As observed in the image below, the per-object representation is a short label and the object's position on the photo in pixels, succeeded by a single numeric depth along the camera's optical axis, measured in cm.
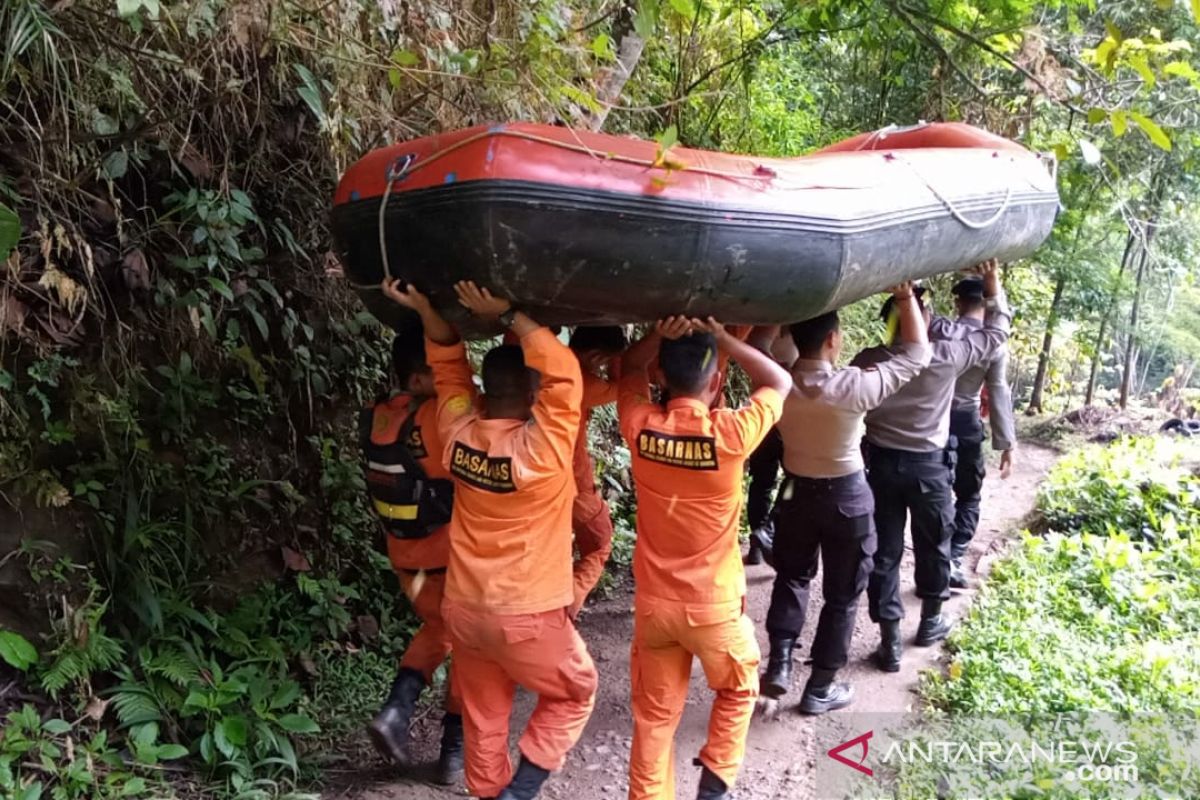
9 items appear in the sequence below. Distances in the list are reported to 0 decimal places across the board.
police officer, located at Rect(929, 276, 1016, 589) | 453
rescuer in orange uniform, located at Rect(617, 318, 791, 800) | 254
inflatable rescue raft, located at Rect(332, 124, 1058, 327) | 213
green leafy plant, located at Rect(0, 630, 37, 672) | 260
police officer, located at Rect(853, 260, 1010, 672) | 371
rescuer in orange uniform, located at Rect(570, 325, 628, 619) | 296
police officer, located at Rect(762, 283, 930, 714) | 313
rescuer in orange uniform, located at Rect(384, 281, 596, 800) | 243
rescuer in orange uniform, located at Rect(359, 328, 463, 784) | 286
